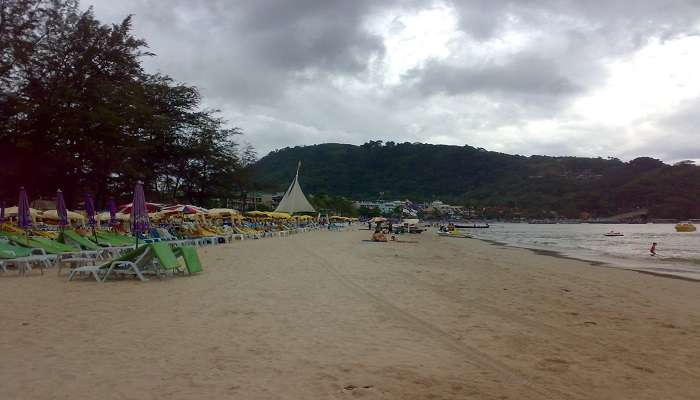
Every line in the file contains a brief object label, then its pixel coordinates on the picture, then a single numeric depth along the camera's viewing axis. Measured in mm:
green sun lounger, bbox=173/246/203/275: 10195
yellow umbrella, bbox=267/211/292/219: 39462
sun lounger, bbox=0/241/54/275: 10394
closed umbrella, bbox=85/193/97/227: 13805
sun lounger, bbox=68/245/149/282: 9055
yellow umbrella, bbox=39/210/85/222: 22498
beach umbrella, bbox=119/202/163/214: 22345
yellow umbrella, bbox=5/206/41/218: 22938
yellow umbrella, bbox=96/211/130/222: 24288
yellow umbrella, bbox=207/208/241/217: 27434
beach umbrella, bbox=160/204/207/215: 23500
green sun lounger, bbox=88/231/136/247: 15720
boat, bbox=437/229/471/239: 45778
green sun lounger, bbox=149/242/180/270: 9133
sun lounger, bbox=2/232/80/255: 12273
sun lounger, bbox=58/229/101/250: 13977
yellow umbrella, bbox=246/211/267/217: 39825
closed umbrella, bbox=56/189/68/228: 13531
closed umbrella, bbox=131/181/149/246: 10492
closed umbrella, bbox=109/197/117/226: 16750
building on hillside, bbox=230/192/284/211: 67344
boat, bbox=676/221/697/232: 57094
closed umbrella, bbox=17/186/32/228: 13016
